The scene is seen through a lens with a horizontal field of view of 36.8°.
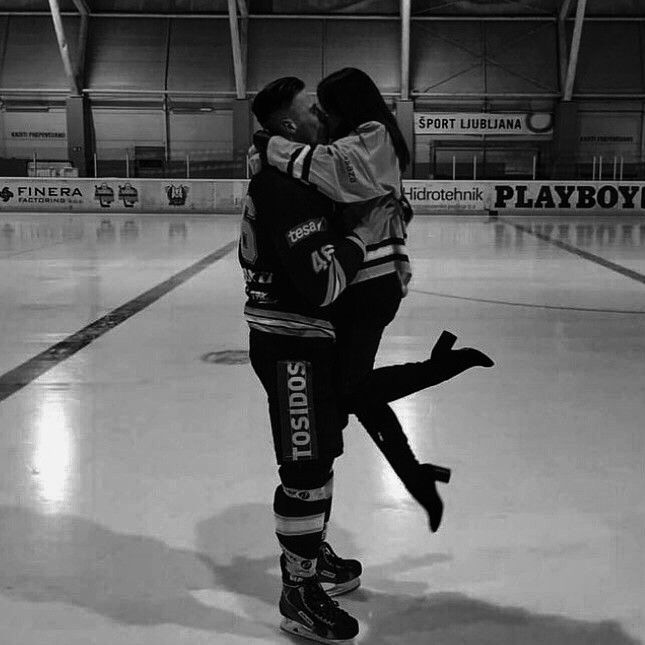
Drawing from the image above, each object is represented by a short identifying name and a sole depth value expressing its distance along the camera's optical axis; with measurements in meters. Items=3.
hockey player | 2.61
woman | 2.57
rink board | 25.97
